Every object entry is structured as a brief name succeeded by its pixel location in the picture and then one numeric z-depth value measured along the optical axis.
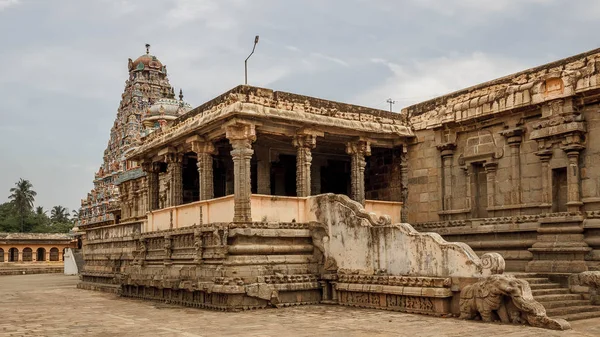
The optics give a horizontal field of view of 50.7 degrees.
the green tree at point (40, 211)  93.76
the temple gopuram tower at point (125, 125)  54.66
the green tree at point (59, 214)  106.81
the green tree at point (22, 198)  84.00
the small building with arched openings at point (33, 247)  51.84
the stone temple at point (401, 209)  12.63
